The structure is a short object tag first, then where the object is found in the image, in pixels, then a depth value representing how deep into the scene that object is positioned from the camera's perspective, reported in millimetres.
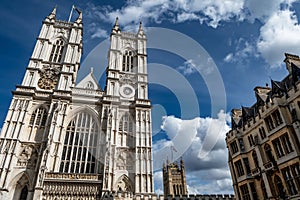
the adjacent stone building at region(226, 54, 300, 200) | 16578
